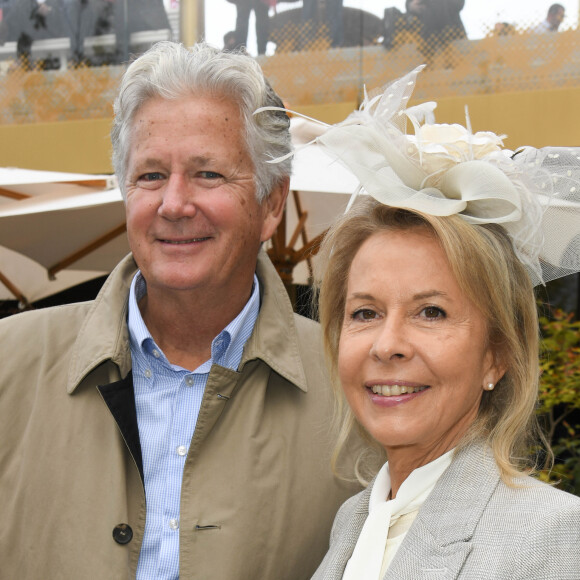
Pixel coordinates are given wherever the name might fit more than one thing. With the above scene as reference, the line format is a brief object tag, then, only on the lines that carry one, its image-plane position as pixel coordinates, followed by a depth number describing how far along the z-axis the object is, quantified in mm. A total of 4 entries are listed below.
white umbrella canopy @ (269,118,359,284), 5027
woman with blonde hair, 1737
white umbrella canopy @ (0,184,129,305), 5082
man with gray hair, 2193
